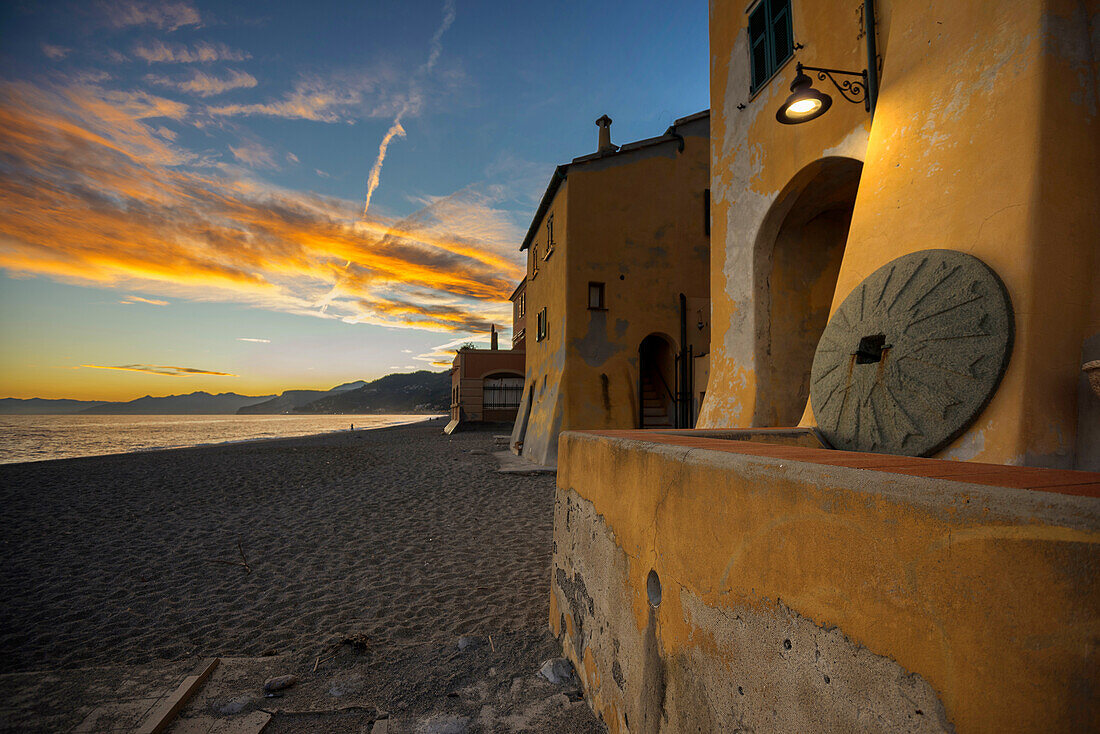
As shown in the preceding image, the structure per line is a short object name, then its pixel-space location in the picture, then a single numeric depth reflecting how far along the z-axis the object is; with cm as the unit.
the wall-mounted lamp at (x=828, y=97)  421
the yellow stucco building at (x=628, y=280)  1197
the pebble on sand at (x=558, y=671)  292
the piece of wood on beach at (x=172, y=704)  246
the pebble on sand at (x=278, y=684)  293
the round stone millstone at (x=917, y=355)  290
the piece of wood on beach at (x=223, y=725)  254
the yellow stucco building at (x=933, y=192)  276
